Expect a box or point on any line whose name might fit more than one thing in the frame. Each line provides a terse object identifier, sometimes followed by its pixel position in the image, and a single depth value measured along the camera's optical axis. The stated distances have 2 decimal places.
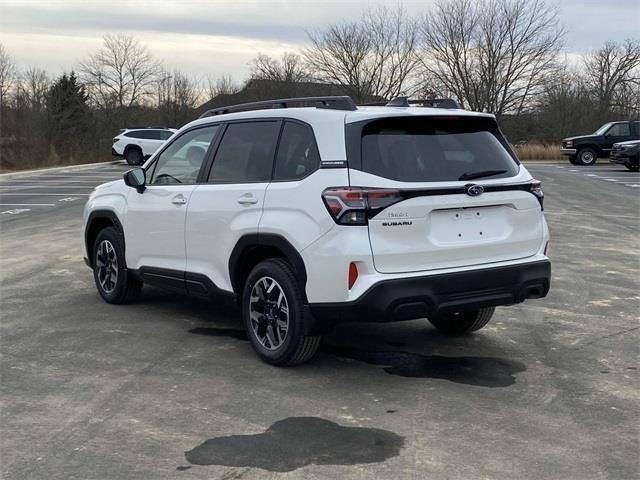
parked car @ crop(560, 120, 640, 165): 31.23
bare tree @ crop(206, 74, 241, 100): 61.97
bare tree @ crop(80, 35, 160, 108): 58.03
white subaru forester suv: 4.25
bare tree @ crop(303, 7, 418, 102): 52.84
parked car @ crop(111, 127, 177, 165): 33.19
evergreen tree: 47.16
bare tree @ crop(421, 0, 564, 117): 50.47
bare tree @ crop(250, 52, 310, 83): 53.56
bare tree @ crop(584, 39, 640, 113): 50.78
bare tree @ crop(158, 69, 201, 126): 54.38
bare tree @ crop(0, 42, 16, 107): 48.76
